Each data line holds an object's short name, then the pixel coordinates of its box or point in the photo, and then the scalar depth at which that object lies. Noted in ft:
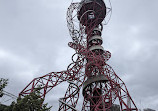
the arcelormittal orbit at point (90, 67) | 82.58
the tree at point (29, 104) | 44.25
